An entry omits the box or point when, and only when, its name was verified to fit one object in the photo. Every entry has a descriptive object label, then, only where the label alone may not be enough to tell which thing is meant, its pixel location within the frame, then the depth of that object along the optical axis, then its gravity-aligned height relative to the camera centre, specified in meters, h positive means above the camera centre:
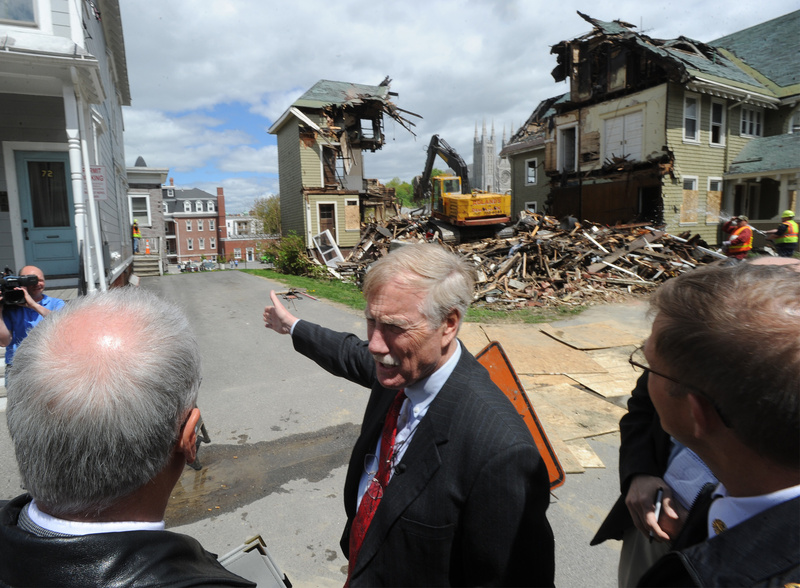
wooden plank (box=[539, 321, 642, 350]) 8.40 -2.11
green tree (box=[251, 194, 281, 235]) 49.53 +2.95
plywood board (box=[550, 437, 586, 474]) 4.14 -2.15
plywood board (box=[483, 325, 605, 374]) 7.01 -2.11
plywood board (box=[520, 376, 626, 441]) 4.90 -2.16
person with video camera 4.09 -0.61
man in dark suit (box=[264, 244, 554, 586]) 1.49 -0.82
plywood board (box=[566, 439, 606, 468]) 4.26 -2.18
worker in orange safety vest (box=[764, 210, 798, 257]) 12.48 -0.35
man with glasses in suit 1.00 -0.44
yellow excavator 20.12 +1.00
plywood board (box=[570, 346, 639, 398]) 6.14 -2.17
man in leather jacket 0.94 -0.49
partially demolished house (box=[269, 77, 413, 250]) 24.23 +4.46
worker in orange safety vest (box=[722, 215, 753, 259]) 12.16 -0.47
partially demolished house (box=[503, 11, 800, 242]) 19.69 +4.55
